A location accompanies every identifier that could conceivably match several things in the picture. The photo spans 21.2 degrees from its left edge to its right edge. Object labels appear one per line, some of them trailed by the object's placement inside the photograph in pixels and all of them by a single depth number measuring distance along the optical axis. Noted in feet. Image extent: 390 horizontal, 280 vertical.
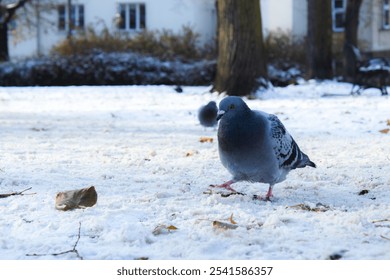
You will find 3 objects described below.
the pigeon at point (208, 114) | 37.43
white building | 147.24
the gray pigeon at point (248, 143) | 17.44
